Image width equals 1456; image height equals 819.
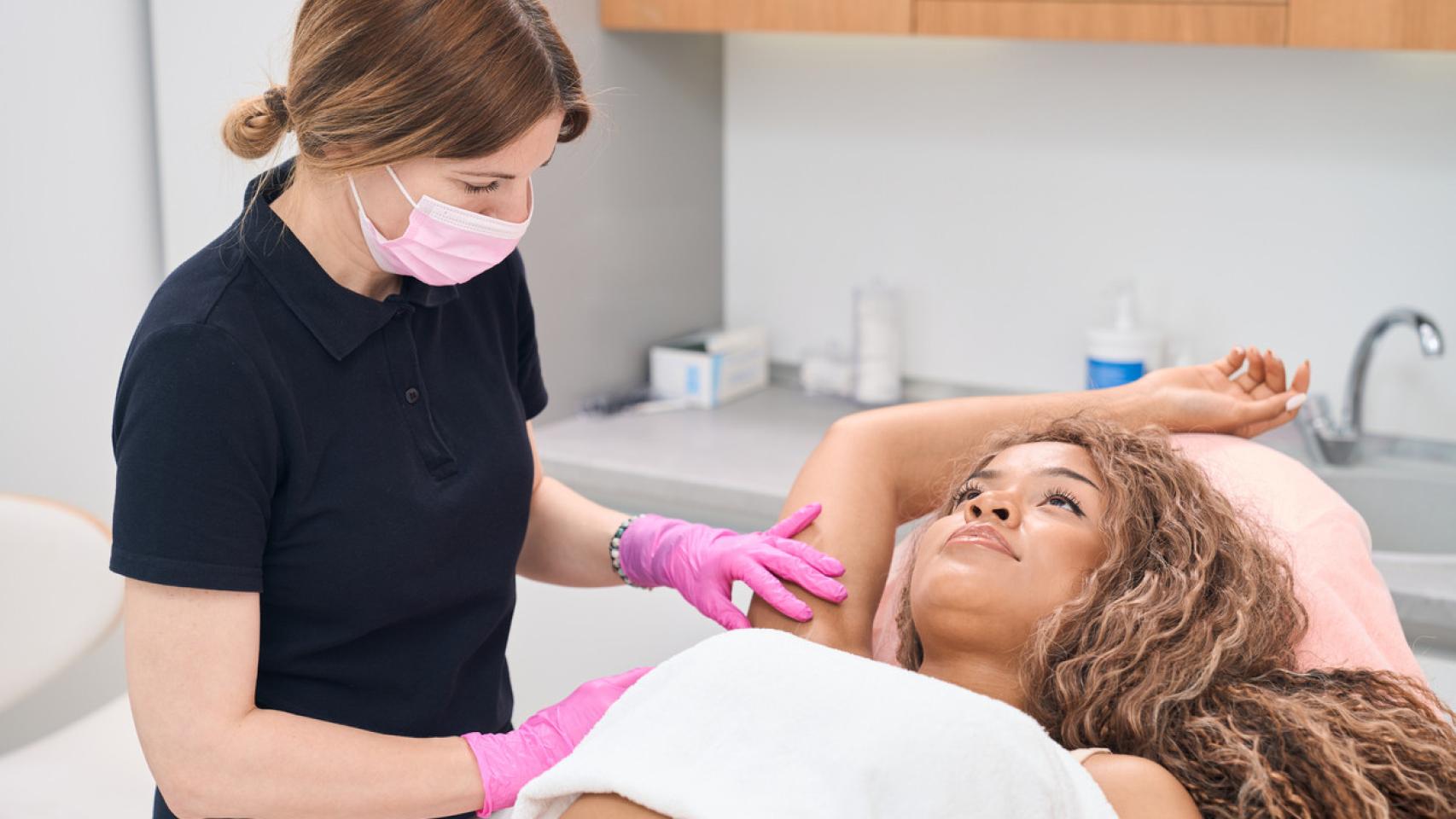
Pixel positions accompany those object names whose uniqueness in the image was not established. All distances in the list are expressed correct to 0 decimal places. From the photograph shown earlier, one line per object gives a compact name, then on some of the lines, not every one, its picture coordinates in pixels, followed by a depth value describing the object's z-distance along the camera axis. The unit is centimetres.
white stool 168
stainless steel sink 212
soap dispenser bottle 227
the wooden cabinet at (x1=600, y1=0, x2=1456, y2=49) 181
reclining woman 103
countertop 208
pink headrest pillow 130
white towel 96
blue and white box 257
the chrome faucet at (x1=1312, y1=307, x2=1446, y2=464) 212
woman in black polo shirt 109
